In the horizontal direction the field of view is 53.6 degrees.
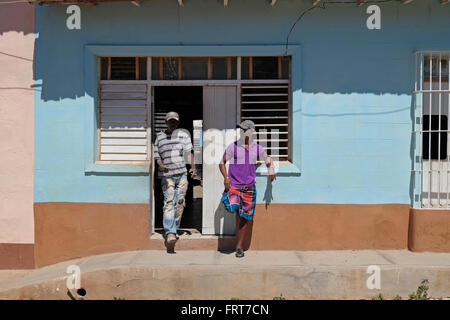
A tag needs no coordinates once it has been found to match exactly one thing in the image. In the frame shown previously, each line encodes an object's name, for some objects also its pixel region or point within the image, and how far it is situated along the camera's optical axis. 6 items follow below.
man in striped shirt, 5.72
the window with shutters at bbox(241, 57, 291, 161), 6.04
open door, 6.04
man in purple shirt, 5.55
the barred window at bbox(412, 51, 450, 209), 5.78
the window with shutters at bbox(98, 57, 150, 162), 6.11
